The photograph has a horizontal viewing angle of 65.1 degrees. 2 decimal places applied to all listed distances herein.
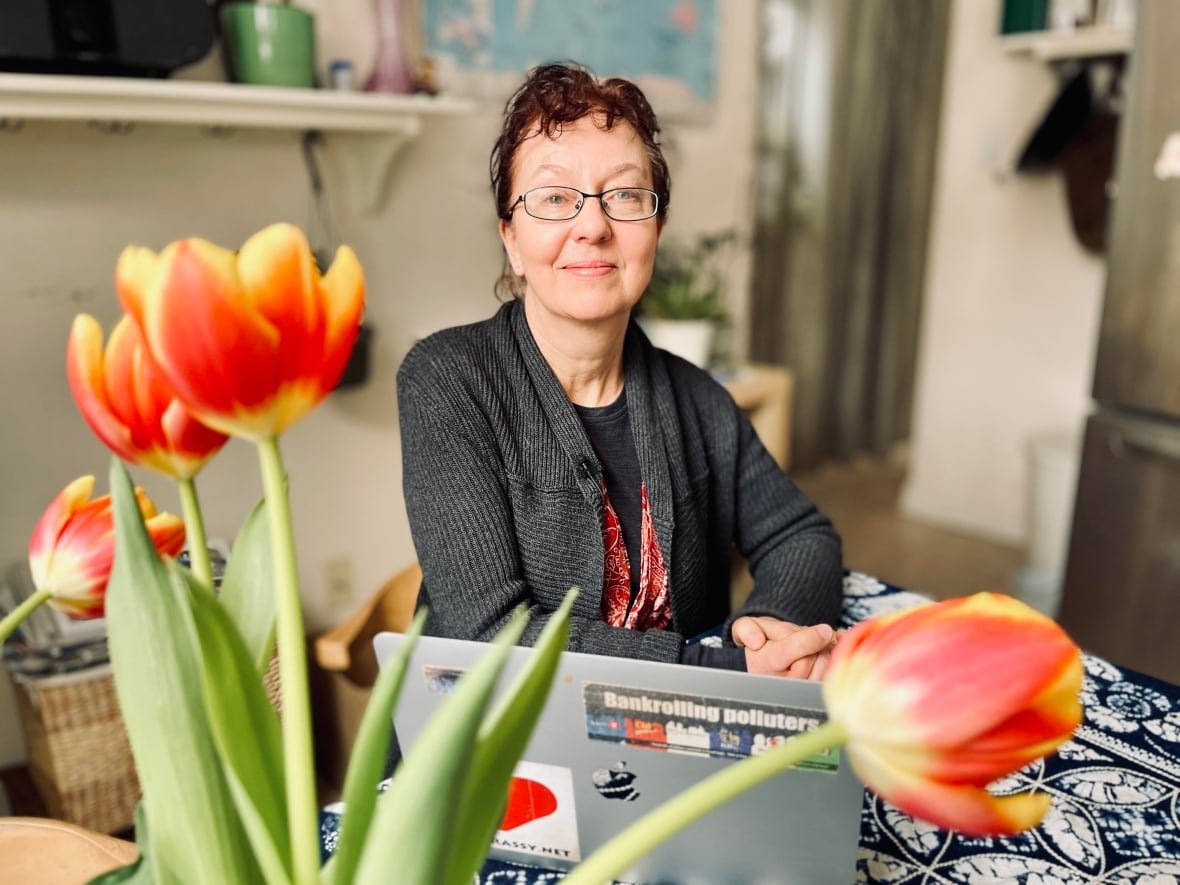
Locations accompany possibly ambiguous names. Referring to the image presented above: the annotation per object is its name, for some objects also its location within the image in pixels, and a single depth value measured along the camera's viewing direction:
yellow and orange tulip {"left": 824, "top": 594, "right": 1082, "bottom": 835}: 0.32
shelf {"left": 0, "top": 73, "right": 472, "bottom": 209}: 1.44
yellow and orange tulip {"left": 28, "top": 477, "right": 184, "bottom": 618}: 0.46
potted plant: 2.40
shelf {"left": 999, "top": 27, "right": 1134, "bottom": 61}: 2.67
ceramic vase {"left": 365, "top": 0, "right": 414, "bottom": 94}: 1.88
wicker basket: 1.58
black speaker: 1.41
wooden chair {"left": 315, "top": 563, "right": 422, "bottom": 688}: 1.25
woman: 0.99
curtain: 3.54
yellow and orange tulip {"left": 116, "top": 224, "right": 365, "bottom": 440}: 0.33
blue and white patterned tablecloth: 0.69
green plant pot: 1.66
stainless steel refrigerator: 2.10
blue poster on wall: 2.14
